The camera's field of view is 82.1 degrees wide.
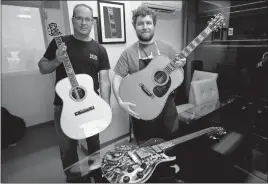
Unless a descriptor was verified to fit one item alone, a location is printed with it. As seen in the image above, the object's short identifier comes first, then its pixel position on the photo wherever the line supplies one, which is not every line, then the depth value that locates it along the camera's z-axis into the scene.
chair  1.26
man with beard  0.90
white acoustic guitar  0.81
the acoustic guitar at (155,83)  0.87
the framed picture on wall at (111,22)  1.00
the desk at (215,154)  0.95
